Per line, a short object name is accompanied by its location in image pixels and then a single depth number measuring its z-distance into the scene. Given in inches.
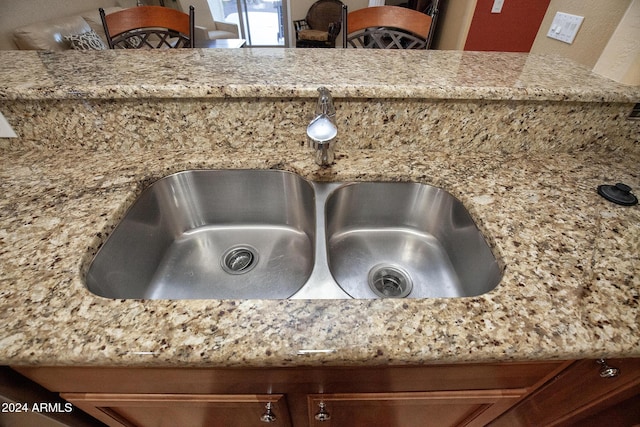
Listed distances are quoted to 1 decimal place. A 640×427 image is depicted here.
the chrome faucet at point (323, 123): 24.1
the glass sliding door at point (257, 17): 215.5
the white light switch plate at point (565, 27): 67.9
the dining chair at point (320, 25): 197.0
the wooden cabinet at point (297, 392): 18.2
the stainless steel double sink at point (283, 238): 26.6
